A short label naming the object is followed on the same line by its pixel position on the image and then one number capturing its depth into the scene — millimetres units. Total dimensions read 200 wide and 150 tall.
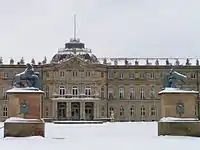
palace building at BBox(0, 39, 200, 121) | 86375
